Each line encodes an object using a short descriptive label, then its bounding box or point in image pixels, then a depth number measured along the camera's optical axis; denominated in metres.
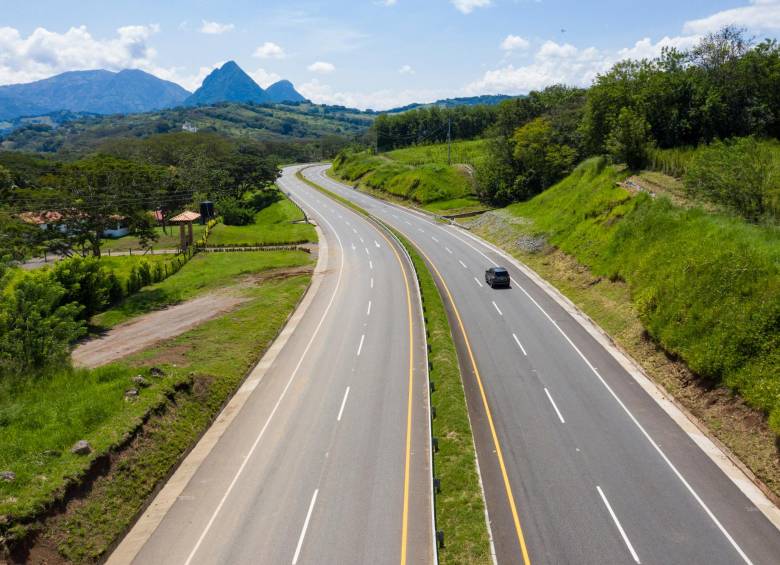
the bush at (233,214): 87.25
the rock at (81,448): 19.62
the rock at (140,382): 25.72
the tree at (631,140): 53.62
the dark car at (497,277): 44.03
